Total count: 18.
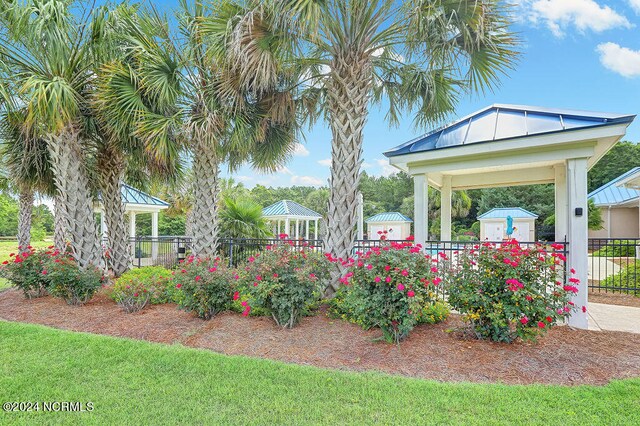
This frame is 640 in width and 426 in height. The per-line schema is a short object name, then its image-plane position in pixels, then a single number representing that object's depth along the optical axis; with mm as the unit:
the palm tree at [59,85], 6391
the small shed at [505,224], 21047
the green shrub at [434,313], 5273
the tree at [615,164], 28078
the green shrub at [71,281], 6895
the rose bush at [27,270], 7426
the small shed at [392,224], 25422
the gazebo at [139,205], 15812
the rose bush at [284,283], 5191
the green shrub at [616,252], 15445
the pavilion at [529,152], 5348
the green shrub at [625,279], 8638
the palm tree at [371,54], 5355
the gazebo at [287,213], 19297
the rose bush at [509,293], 4270
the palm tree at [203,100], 6590
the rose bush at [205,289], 5742
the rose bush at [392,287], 4426
